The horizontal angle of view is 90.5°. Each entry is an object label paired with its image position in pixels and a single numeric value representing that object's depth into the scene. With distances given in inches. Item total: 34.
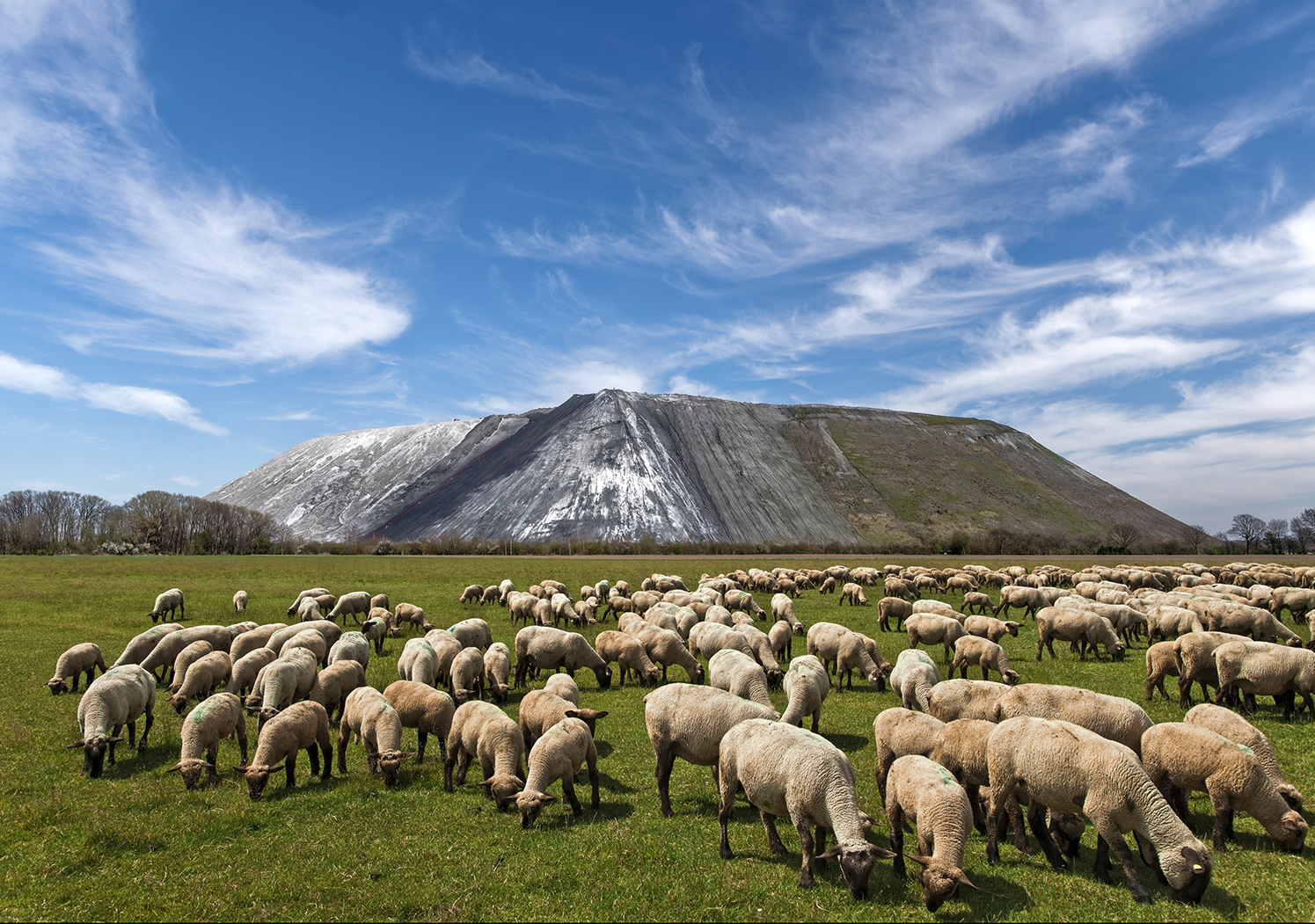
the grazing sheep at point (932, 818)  297.4
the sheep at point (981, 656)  714.6
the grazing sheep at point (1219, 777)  354.9
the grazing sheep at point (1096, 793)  310.3
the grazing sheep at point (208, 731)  465.7
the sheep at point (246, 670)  653.3
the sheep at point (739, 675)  549.3
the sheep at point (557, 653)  776.9
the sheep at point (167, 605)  1274.6
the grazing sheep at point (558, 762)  403.9
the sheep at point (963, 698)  472.7
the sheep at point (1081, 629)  911.7
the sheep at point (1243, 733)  364.8
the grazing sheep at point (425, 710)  524.1
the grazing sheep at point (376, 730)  477.7
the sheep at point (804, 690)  521.0
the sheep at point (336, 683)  597.9
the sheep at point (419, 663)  668.7
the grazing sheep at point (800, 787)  318.0
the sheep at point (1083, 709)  412.2
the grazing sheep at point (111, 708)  498.6
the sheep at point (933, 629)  864.3
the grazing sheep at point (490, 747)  430.6
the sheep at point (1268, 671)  585.6
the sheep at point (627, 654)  767.1
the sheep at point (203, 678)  642.8
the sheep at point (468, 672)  671.8
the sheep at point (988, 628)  918.4
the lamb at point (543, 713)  492.4
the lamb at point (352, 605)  1229.1
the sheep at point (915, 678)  560.1
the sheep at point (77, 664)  716.2
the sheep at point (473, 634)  848.9
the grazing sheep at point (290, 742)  449.7
